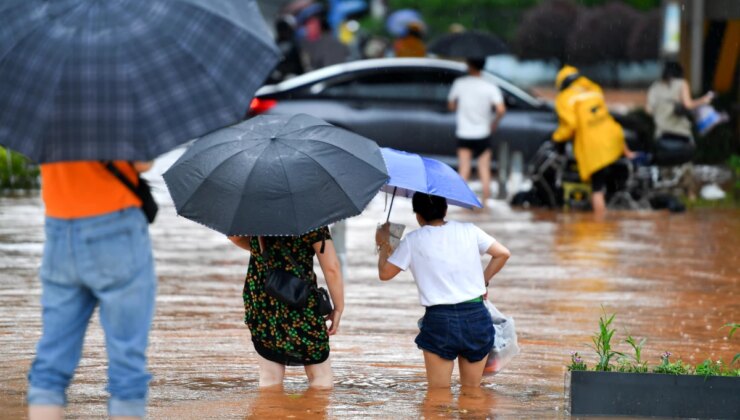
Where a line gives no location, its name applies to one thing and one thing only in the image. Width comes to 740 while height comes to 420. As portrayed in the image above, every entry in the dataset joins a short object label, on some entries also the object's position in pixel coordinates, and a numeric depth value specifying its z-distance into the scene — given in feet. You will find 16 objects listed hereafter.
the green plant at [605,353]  47.03
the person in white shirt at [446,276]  49.67
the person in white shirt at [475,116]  112.27
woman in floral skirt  48.32
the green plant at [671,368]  46.88
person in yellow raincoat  106.11
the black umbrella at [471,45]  116.16
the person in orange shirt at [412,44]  152.87
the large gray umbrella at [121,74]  34.04
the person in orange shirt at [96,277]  35.55
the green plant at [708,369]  46.61
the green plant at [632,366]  47.08
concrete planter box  46.47
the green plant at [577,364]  47.11
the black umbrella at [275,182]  46.24
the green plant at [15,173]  119.75
